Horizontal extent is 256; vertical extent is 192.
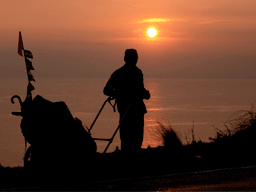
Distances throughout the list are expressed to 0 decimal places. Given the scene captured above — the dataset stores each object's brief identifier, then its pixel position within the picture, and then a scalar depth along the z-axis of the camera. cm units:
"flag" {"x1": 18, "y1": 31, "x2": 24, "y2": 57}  1759
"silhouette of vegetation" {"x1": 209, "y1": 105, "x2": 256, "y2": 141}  2363
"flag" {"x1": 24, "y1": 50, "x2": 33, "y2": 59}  1778
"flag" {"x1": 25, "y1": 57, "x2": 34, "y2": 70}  1771
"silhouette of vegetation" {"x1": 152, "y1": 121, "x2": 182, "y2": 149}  2353
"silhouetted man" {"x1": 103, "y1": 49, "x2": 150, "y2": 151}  2044
